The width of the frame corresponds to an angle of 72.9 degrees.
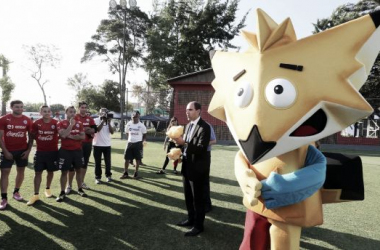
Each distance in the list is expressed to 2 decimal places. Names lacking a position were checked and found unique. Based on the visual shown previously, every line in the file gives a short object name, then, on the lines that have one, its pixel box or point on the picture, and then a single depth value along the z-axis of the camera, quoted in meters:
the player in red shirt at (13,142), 4.73
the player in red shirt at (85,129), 5.77
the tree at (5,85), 27.03
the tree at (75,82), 47.97
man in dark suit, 3.52
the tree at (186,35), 28.27
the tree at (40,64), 35.22
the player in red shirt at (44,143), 5.00
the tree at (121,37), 28.70
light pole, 19.01
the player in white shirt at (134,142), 7.18
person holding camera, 6.45
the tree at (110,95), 31.97
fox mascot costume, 1.88
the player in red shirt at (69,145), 5.14
